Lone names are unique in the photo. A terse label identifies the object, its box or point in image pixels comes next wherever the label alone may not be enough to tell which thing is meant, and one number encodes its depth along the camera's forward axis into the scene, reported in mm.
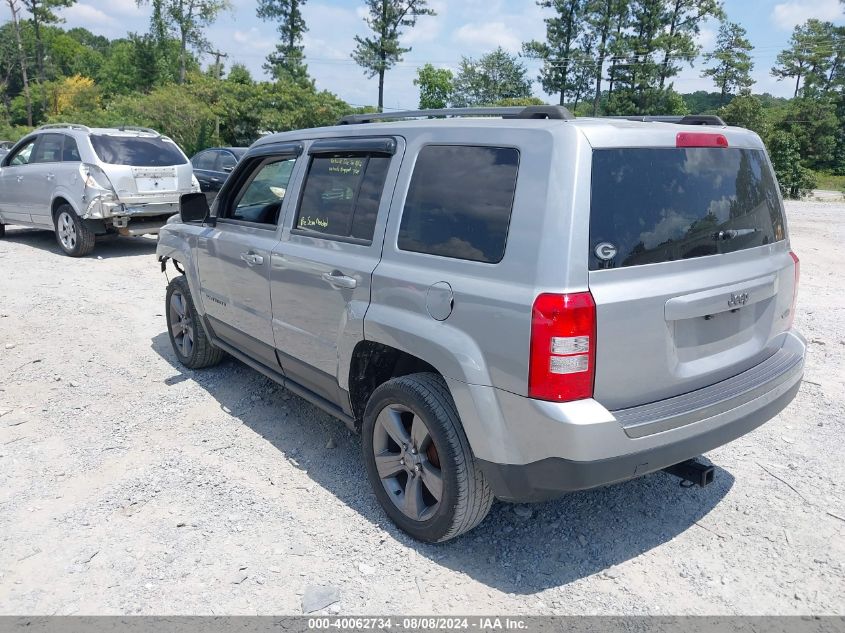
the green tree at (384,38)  47875
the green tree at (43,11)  46053
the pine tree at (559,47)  49781
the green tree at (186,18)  44094
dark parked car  13711
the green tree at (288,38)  46406
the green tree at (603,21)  47875
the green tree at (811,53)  58938
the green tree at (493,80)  66000
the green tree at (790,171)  27656
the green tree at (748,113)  35219
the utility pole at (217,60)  49950
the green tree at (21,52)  46375
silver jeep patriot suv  2363
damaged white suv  9289
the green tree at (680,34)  46750
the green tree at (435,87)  74312
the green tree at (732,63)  56000
